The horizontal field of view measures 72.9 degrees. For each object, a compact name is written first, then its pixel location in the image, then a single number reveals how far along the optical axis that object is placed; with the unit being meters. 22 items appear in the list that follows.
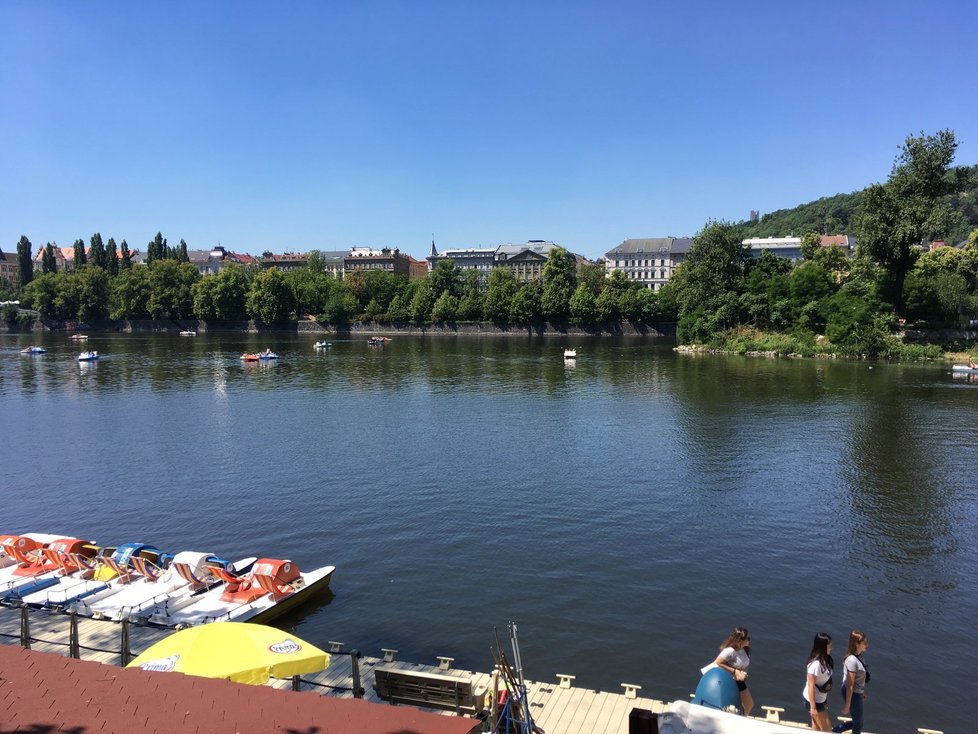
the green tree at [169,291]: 166.00
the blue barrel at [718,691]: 11.90
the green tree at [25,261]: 186.50
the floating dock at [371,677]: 12.89
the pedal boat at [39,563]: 20.14
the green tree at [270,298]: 163.12
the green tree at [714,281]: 108.69
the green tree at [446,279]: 166.62
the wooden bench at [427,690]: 12.55
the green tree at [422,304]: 162.50
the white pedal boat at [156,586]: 18.77
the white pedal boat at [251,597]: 18.52
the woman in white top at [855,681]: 11.98
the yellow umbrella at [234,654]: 12.14
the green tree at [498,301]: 158.00
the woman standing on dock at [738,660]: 12.59
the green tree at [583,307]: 147.75
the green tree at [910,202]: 81.12
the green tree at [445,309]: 160.00
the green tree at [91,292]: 168.50
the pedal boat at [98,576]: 19.38
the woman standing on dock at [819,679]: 12.05
